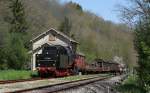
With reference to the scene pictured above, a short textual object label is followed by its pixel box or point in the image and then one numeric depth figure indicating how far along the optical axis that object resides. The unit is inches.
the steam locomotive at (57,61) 1254.8
